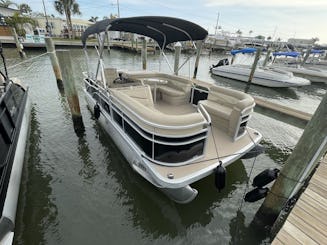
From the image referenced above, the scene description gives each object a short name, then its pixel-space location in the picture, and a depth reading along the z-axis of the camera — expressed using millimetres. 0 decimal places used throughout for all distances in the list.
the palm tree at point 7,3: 31005
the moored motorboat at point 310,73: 15198
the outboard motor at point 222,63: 17228
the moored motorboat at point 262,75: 12118
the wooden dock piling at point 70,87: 4959
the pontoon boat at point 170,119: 3006
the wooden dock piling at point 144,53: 11406
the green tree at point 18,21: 25231
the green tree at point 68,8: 30400
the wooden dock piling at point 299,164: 2137
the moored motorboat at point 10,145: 2723
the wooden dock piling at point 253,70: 11617
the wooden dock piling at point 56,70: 9363
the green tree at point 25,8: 43138
